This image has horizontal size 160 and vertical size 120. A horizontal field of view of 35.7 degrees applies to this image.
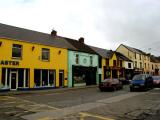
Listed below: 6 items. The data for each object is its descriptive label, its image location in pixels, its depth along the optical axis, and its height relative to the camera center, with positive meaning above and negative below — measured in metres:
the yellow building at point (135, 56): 65.44 +5.83
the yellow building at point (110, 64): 46.81 +2.82
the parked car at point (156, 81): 33.43 -0.58
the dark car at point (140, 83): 27.14 -0.62
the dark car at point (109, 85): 28.19 -0.85
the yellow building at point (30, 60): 27.62 +2.26
